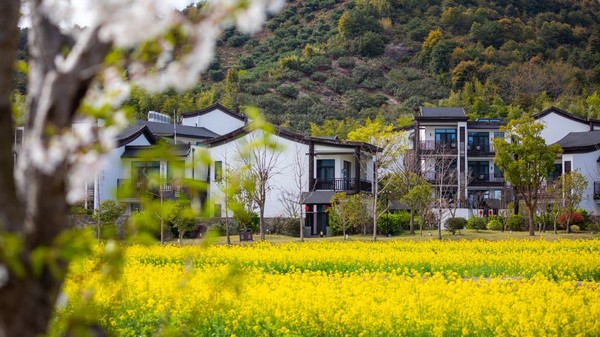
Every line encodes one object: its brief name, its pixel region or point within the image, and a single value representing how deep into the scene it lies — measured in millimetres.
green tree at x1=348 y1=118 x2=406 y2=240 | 43688
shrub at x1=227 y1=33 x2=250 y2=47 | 101875
